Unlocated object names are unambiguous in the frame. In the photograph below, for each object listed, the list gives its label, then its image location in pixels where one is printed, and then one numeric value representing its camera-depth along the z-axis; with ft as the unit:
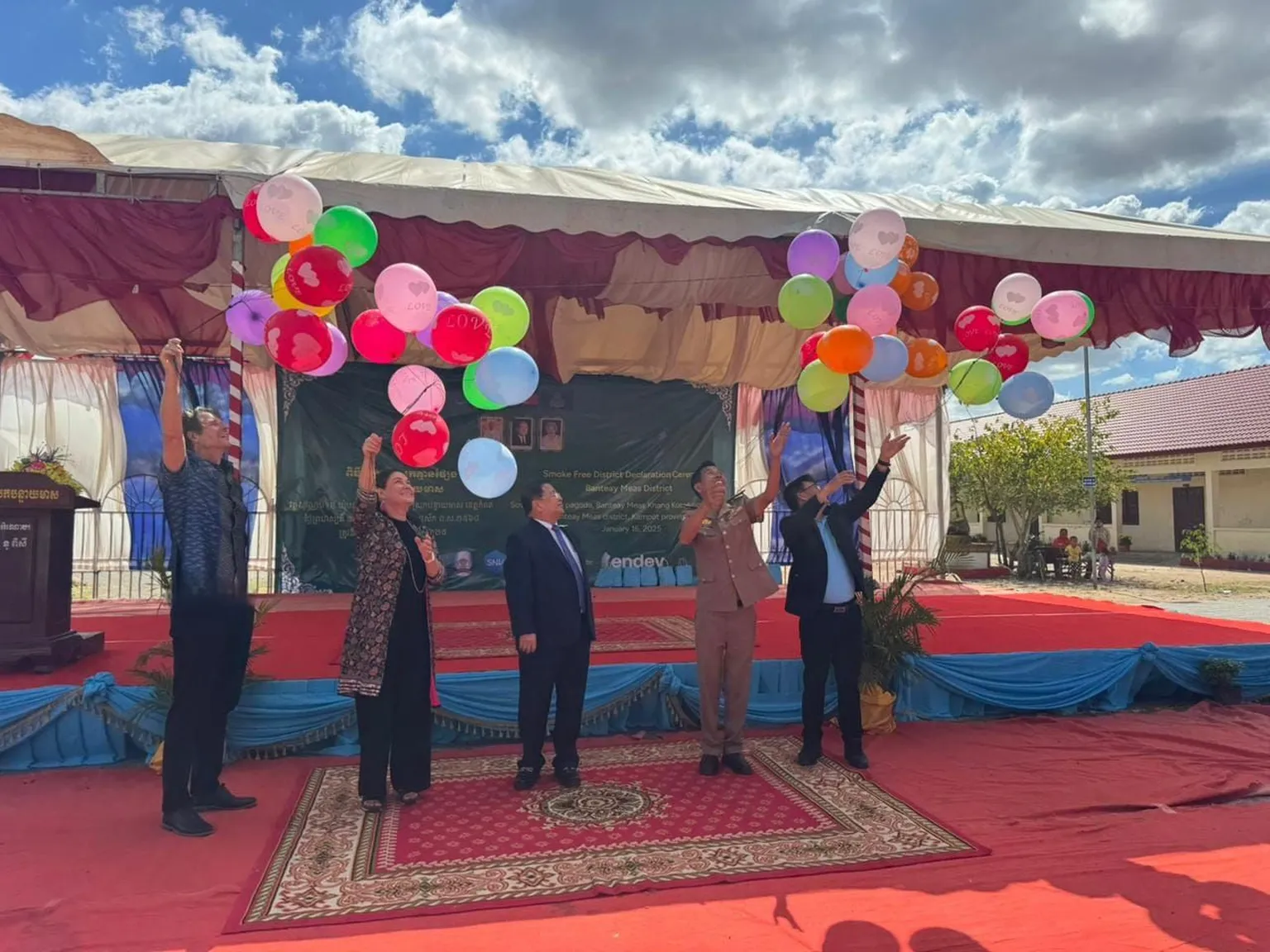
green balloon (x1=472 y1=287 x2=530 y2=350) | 12.64
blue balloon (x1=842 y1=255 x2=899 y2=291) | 13.82
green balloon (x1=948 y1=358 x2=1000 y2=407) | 14.14
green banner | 27.99
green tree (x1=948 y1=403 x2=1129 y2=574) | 45.29
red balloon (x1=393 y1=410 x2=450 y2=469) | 11.38
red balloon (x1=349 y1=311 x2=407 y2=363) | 12.33
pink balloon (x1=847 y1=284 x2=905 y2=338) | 13.05
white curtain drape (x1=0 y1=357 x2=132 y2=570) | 28.78
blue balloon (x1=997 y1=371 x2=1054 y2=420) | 14.26
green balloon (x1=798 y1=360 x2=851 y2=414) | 13.28
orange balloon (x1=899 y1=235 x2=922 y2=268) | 14.33
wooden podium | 14.58
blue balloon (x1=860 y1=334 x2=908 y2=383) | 13.34
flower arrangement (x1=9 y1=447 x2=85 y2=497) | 17.22
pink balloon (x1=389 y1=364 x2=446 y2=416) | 13.12
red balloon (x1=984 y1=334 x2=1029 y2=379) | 14.67
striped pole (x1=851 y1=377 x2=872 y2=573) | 16.24
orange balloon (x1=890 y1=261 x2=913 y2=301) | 14.40
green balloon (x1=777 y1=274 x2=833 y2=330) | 13.11
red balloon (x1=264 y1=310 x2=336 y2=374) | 11.06
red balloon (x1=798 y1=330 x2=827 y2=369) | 13.87
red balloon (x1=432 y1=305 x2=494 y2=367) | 11.78
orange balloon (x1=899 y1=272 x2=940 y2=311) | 14.42
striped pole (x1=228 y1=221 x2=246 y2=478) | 12.89
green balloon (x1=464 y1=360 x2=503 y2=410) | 12.67
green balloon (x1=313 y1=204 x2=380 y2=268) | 11.80
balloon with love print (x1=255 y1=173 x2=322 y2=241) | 11.24
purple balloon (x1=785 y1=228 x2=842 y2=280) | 13.35
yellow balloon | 11.73
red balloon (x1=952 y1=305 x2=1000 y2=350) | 14.01
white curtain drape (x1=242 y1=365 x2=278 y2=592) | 28.04
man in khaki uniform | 11.77
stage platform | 12.33
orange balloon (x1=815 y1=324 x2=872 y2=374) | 12.55
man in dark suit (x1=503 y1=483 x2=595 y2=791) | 11.30
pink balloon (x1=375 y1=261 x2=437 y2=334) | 11.36
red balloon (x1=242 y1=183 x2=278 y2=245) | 11.55
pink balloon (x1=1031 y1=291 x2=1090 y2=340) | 13.60
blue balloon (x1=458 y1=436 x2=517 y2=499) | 11.66
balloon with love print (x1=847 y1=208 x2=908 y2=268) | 12.66
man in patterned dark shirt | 9.77
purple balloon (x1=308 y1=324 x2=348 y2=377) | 12.16
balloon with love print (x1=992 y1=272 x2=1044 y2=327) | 14.12
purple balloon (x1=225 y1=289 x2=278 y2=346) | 12.69
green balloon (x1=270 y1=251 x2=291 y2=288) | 11.56
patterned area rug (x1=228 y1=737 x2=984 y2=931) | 8.33
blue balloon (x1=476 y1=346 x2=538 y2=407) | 12.17
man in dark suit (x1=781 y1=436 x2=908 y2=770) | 12.34
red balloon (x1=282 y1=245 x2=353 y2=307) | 11.07
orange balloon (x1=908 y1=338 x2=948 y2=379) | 14.26
